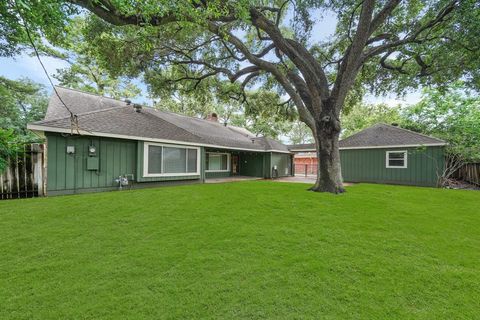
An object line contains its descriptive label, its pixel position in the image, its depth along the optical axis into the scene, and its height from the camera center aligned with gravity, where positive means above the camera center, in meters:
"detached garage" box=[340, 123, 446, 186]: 10.92 +0.29
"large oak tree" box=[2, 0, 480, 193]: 5.86 +4.37
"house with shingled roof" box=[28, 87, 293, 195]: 6.55 +0.55
